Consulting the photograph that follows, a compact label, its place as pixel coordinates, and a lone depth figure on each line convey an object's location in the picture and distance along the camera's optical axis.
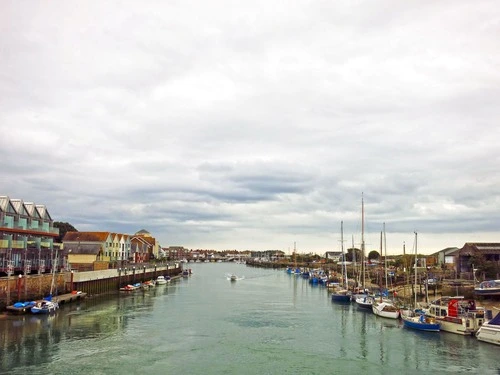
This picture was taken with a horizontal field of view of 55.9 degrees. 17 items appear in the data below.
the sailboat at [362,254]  80.69
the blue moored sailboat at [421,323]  50.56
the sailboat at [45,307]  58.44
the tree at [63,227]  170.62
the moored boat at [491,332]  44.66
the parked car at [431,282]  82.94
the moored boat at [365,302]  70.01
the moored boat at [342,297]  82.98
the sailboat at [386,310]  59.80
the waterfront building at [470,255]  88.56
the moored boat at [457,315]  48.81
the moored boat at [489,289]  62.50
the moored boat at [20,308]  57.56
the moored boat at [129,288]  98.56
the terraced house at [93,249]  110.19
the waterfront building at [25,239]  65.25
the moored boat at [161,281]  120.81
